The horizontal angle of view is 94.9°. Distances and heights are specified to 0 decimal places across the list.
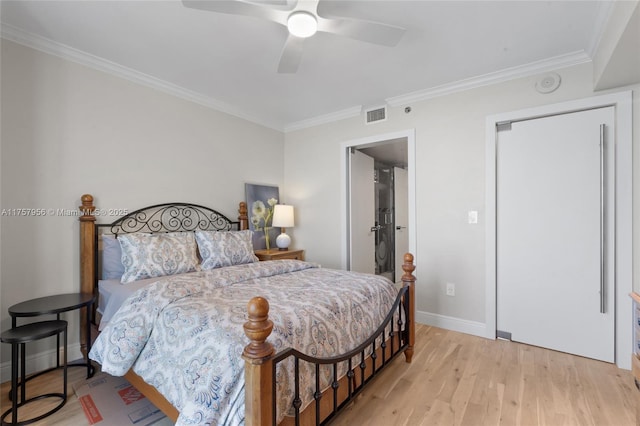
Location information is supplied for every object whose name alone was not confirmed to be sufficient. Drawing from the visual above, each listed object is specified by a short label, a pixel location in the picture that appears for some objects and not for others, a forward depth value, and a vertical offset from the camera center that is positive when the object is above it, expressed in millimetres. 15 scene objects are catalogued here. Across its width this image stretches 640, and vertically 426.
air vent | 3459 +1151
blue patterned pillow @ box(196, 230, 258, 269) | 2711 -356
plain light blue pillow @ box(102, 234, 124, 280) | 2383 -385
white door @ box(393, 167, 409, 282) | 5164 -110
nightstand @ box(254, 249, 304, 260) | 3488 -521
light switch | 2883 -54
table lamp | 3822 -111
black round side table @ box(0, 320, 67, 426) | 1611 -742
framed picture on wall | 3783 -4
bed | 1145 -613
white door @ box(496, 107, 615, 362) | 2342 -197
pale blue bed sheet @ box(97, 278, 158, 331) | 2000 -577
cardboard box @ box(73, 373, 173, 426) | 1679 -1187
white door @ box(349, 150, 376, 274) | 3840 -27
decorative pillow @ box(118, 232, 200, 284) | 2289 -357
